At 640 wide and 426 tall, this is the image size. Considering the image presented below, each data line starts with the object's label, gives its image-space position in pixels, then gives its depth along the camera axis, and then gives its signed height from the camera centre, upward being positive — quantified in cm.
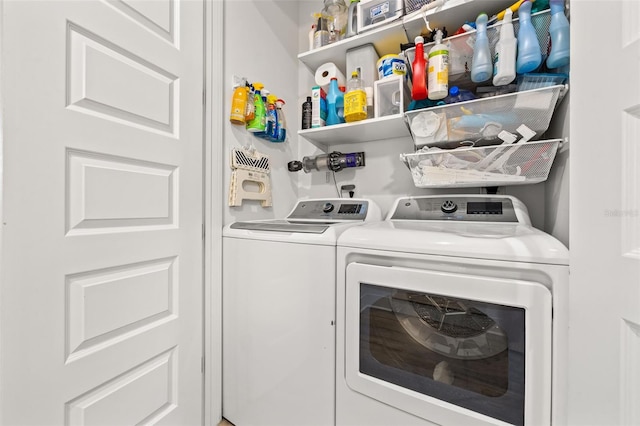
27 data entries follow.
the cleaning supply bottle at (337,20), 163 +122
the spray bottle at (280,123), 168 +59
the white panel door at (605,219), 57 -1
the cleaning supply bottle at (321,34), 163 +113
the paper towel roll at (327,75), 165 +89
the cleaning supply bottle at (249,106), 146 +60
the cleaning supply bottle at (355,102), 141 +60
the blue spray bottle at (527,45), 96 +63
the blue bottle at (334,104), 160 +67
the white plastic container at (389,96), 135 +62
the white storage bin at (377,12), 134 +106
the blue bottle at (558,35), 92 +63
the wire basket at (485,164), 100 +20
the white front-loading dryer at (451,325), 69 -35
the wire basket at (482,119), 96 +39
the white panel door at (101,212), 75 +0
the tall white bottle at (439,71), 115 +63
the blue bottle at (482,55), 107 +65
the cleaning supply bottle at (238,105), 140 +58
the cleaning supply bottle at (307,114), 168 +64
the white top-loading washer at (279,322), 100 -47
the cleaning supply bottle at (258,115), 150 +57
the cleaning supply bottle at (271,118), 159 +58
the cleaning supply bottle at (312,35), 168 +115
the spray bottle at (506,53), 101 +63
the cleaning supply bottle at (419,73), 120 +64
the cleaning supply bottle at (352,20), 153 +114
